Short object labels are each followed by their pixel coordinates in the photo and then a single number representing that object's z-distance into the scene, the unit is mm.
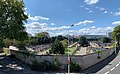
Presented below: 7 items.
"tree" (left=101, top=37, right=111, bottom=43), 50867
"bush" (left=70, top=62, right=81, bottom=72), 10846
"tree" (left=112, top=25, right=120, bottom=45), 25022
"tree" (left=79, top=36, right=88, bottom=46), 44805
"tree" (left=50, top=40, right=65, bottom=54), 21947
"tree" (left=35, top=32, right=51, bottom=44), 50950
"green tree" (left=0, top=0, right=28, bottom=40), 12076
